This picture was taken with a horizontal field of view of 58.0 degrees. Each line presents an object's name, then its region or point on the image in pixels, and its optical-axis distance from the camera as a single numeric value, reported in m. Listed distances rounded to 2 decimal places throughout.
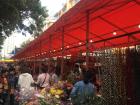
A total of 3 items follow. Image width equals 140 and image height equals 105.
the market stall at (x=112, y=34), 2.25
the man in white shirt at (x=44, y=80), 4.30
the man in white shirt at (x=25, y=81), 4.34
